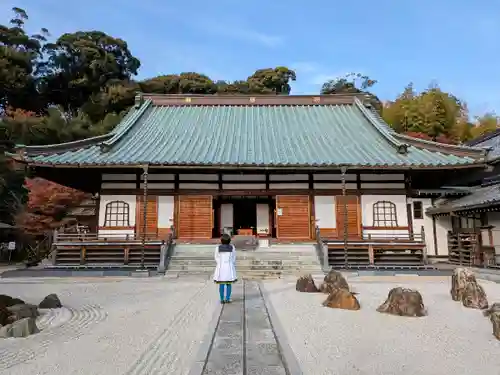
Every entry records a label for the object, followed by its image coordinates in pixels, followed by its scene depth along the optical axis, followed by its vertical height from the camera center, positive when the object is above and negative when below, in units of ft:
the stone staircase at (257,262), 38.83 -3.73
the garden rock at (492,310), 19.04 -4.54
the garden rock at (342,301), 22.74 -4.70
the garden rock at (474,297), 22.91 -4.57
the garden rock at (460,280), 24.41 -3.69
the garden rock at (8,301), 19.17 -3.91
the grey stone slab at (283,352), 11.37 -4.60
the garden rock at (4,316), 17.60 -4.31
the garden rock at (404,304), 20.63 -4.50
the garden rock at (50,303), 22.44 -4.62
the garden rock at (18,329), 16.47 -4.61
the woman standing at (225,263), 21.79 -2.08
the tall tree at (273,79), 157.89 +68.22
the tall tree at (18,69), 125.18 +58.65
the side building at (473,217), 42.06 +1.48
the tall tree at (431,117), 105.40 +33.58
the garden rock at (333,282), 26.62 -4.13
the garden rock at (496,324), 15.96 -4.42
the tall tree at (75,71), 141.59 +64.59
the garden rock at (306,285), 29.04 -4.67
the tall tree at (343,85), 169.43 +71.32
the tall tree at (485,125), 108.37 +32.11
